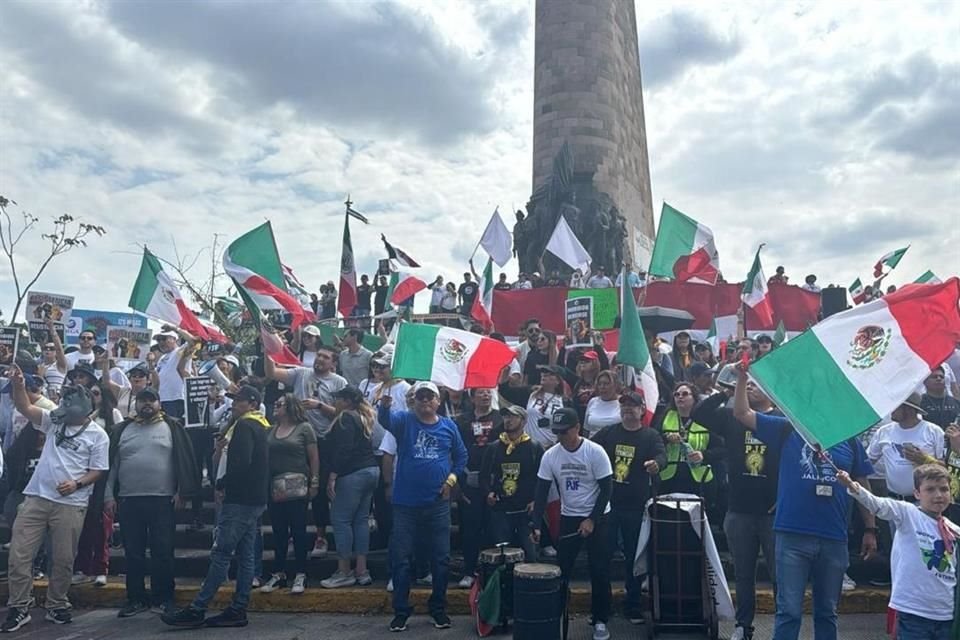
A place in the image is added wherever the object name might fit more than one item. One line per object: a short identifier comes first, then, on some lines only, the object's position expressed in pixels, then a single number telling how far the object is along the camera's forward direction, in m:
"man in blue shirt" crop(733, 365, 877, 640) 4.82
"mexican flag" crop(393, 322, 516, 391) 7.26
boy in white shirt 4.09
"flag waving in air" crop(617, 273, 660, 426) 6.94
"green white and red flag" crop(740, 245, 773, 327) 12.65
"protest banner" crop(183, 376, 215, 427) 8.38
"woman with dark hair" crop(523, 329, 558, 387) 9.24
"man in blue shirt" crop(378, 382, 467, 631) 6.40
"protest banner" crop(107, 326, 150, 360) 11.27
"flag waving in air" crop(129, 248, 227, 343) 9.29
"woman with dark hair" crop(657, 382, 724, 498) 6.50
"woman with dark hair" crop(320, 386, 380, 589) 7.16
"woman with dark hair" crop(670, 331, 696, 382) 9.98
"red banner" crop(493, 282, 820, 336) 14.62
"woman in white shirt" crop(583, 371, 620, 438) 7.17
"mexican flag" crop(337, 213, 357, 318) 12.23
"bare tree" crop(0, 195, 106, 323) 24.78
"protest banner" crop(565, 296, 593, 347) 9.94
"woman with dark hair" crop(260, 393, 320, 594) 6.98
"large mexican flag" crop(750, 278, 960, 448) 4.34
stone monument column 28.78
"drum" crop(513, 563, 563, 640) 5.55
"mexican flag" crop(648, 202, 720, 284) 11.02
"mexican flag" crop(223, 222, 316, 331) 8.17
